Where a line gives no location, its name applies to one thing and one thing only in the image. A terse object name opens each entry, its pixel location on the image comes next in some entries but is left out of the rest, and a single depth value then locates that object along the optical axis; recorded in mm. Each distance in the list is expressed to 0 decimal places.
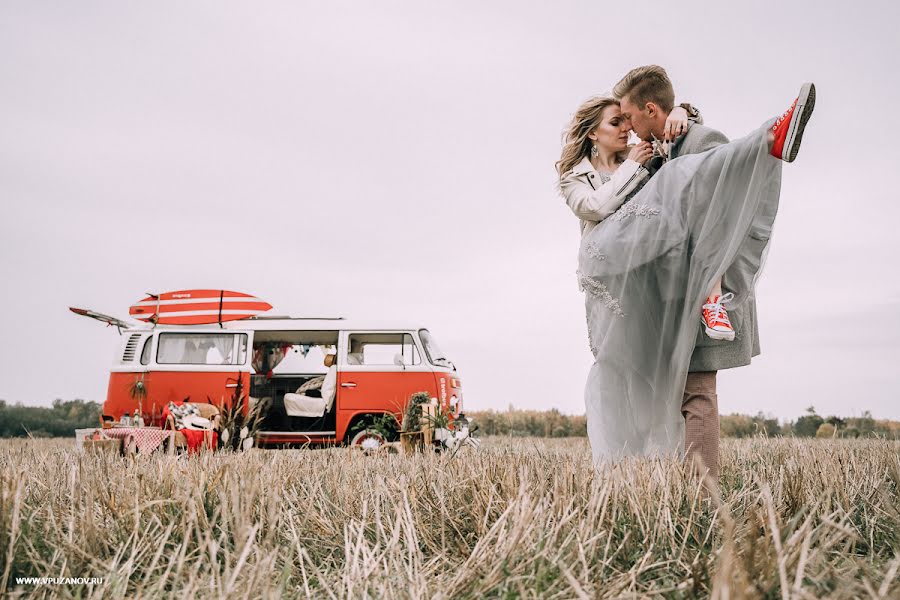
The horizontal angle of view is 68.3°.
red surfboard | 9734
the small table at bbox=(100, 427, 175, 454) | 6684
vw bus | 9242
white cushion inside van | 9550
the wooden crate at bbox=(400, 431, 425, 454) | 6428
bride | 2689
